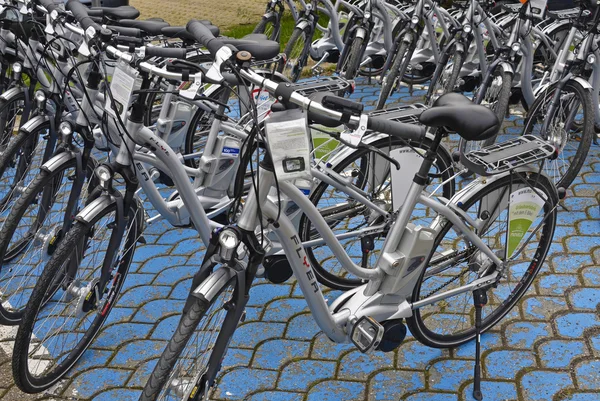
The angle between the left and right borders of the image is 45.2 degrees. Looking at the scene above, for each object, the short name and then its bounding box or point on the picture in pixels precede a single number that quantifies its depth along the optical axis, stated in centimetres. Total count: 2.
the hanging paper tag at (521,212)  342
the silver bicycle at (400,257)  253
